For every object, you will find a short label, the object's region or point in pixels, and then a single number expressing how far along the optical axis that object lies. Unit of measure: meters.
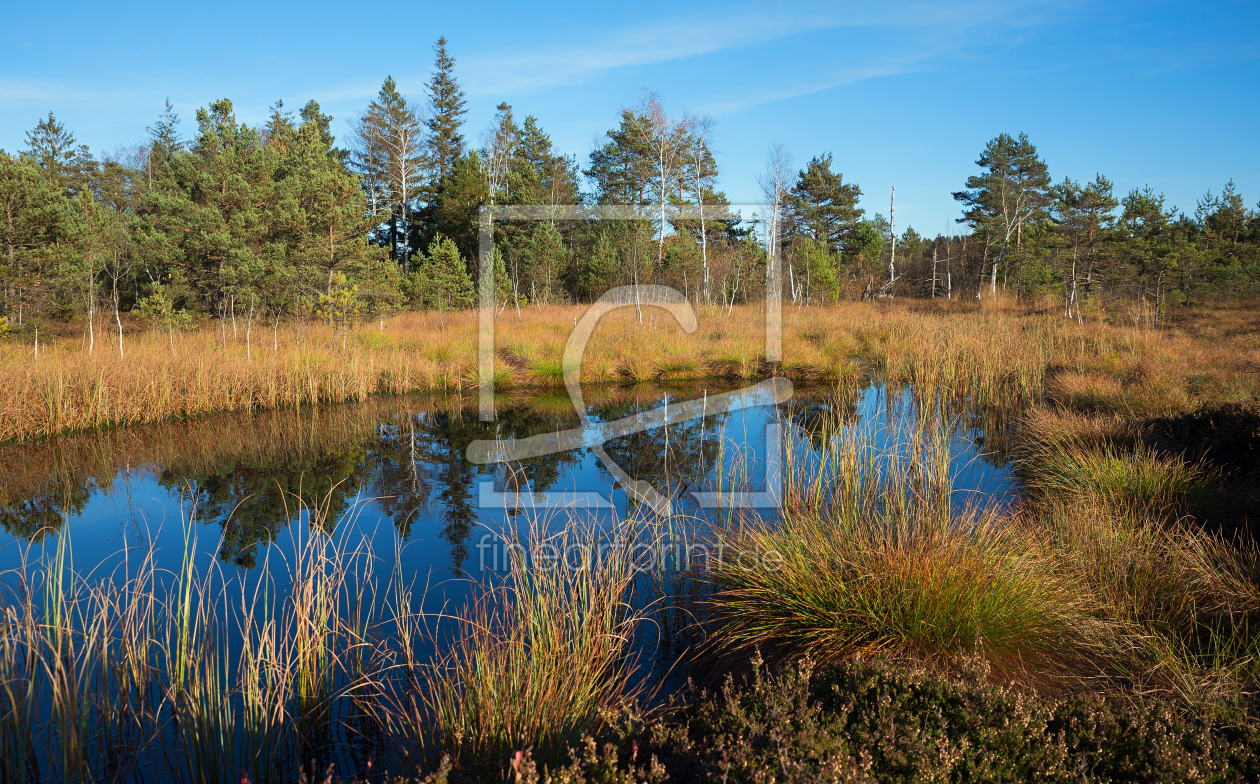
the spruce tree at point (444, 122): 31.78
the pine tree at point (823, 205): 31.05
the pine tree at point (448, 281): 21.27
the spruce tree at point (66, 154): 29.83
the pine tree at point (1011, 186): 29.25
